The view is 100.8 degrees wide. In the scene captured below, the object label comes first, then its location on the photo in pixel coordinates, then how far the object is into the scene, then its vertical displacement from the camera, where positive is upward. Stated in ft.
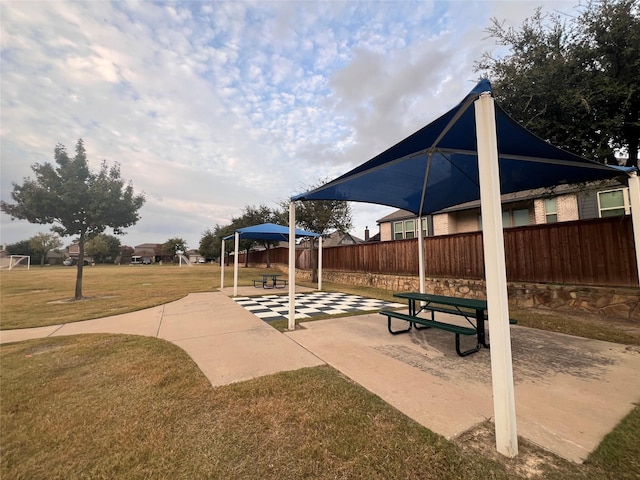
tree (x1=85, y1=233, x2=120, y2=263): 200.03 +12.08
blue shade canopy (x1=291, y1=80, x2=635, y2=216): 9.62 +4.69
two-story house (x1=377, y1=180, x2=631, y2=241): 36.58 +7.97
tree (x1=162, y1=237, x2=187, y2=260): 228.63 +15.05
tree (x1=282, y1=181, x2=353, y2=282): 48.67 +8.13
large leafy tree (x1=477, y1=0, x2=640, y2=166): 19.34 +14.43
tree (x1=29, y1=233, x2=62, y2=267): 199.41 +16.04
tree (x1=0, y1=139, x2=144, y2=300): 30.50 +7.82
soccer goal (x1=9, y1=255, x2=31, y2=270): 126.52 +1.57
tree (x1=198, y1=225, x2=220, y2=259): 152.15 +10.72
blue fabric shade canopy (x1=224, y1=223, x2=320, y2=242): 35.22 +4.09
